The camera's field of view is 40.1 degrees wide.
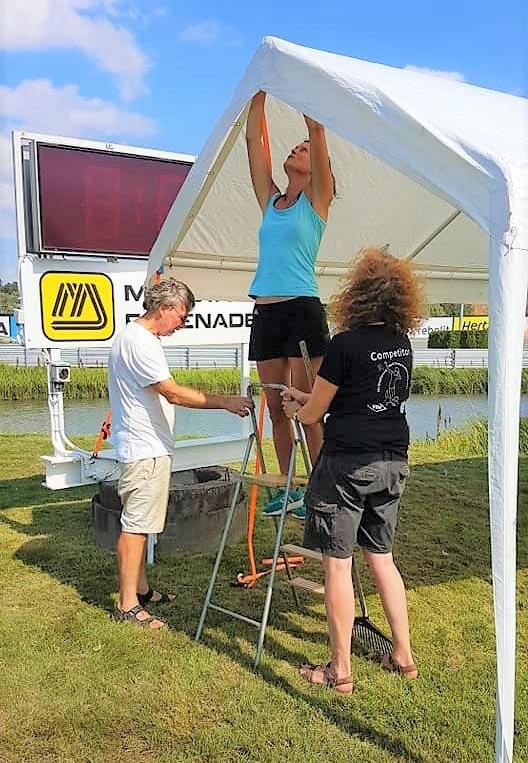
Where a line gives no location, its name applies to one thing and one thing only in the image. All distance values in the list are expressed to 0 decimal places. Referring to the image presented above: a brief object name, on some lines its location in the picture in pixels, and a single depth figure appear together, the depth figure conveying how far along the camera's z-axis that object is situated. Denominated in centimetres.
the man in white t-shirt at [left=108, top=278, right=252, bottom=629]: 359
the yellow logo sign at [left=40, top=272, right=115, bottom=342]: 493
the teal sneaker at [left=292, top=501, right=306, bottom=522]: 364
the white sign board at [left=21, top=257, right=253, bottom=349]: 489
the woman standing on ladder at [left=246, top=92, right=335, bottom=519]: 346
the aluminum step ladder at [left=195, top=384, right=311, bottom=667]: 319
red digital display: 490
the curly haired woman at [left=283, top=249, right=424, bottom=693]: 285
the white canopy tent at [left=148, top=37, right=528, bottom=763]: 214
